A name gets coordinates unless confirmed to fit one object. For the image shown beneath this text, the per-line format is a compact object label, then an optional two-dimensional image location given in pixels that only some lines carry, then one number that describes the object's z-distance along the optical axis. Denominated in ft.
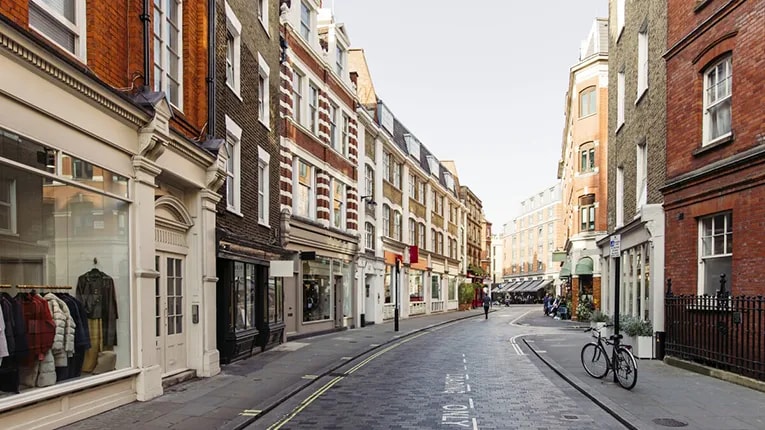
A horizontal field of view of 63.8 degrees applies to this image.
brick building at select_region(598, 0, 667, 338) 51.62
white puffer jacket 26.23
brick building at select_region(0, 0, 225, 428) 23.90
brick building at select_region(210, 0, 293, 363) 46.32
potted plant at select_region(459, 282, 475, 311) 182.19
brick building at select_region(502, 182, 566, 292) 280.51
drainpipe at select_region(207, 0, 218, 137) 42.86
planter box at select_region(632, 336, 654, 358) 50.96
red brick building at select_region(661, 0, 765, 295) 38.50
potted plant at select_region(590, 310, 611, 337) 69.72
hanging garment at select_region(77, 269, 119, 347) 28.86
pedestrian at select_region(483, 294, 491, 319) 132.05
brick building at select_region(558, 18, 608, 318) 109.29
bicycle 36.14
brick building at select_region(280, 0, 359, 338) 71.36
